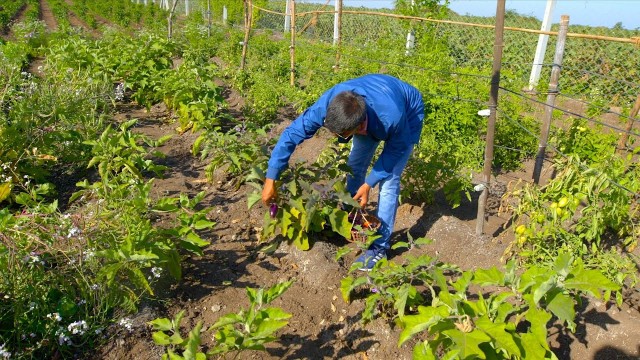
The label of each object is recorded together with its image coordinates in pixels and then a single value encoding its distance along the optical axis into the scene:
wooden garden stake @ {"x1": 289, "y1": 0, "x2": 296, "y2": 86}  7.05
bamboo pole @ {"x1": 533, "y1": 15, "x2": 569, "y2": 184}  3.91
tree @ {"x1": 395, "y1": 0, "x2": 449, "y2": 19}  9.41
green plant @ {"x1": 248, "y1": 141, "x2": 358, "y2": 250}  3.32
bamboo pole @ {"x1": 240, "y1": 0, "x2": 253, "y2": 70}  7.68
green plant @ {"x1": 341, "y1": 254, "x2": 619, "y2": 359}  1.97
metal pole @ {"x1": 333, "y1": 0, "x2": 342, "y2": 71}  7.11
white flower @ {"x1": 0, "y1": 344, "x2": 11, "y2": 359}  2.18
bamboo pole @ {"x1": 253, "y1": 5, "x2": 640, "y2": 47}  3.76
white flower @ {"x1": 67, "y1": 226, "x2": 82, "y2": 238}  2.60
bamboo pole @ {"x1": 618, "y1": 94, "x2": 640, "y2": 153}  4.28
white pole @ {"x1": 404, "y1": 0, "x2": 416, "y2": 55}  9.65
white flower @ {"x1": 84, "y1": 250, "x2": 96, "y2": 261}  2.60
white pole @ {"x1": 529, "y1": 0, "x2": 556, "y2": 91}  8.24
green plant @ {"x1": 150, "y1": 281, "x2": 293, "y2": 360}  2.21
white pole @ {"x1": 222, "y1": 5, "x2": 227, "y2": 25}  18.80
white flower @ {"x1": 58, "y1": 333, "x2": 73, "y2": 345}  2.43
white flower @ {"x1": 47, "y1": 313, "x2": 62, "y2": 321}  2.35
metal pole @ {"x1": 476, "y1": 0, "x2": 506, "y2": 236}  3.21
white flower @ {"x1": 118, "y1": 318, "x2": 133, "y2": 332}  2.55
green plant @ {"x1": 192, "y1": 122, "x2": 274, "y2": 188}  4.35
